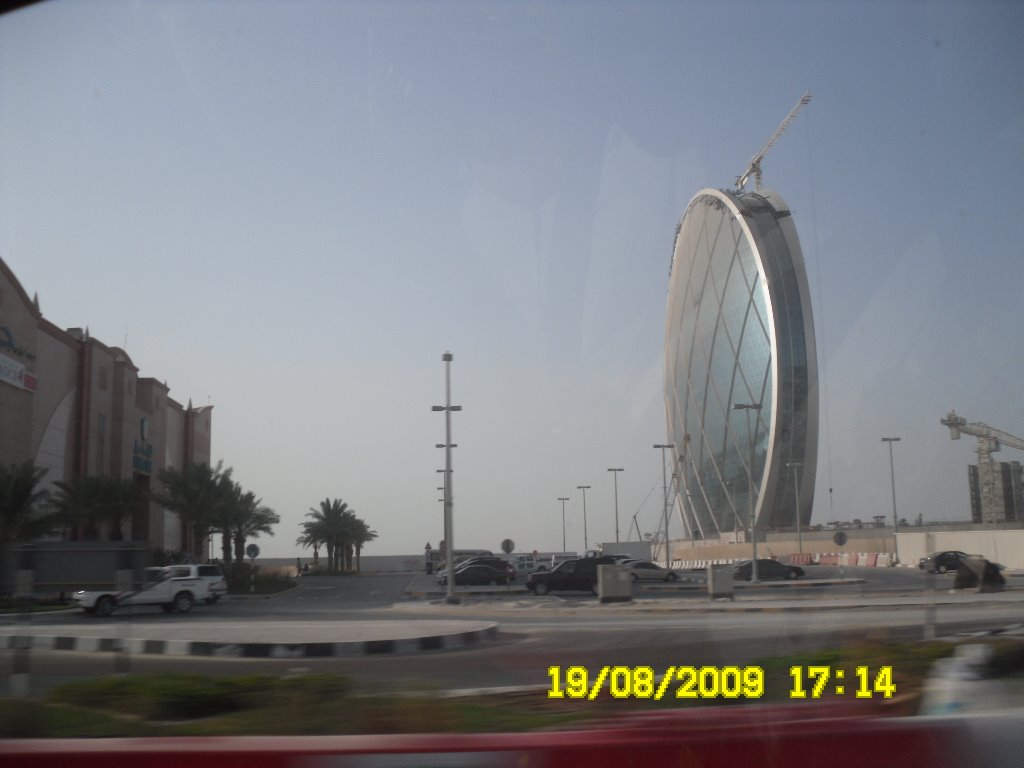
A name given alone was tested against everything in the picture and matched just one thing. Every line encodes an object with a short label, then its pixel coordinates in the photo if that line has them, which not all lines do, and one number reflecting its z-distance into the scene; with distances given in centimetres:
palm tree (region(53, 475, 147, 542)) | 3431
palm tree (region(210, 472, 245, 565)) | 3145
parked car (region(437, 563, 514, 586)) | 3542
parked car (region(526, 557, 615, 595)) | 2998
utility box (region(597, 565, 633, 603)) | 2327
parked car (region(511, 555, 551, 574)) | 4581
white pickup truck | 2364
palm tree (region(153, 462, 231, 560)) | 3622
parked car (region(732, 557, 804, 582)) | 3503
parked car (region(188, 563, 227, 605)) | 2556
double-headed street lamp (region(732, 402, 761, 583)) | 3306
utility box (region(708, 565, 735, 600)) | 2350
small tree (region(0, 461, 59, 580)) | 2725
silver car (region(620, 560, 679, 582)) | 3612
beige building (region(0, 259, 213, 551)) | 3322
